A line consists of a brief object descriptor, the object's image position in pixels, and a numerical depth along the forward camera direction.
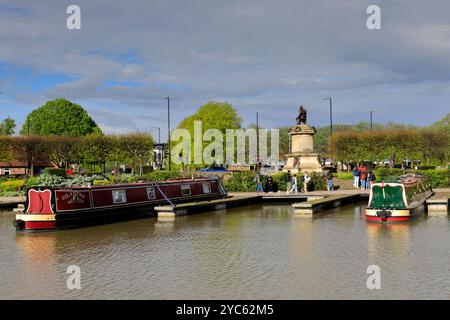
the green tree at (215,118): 76.81
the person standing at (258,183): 39.56
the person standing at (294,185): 38.09
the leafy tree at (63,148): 66.69
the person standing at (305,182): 38.97
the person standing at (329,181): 40.03
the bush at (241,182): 41.31
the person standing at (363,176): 40.48
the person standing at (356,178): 42.14
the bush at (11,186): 41.00
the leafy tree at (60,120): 82.06
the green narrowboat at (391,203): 24.16
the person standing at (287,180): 38.91
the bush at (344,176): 43.91
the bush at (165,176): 45.88
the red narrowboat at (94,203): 22.89
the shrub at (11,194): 39.66
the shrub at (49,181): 31.29
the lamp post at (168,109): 62.58
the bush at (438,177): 40.69
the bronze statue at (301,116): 48.28
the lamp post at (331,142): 63.95
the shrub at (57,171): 50.66
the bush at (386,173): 42.69
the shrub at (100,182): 41.17
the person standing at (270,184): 40.22
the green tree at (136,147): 64.81
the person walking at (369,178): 41.09
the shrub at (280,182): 41.60
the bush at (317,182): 41.03
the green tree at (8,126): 107.32
